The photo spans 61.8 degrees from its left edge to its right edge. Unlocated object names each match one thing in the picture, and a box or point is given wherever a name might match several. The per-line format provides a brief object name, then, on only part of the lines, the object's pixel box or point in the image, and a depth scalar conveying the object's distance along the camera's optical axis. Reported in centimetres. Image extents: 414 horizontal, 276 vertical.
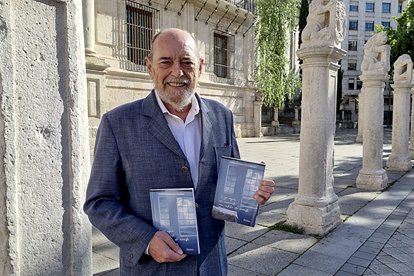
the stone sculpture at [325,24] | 439
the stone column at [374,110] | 699
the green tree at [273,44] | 2033
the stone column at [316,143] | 442
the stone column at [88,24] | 877
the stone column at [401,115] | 913
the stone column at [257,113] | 1911
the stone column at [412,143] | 1143
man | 149
